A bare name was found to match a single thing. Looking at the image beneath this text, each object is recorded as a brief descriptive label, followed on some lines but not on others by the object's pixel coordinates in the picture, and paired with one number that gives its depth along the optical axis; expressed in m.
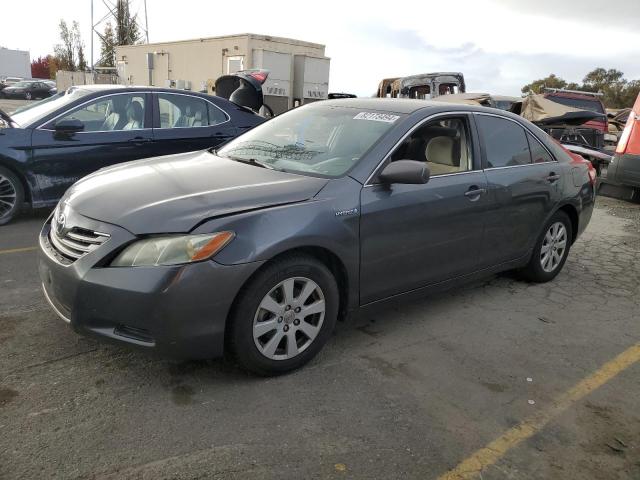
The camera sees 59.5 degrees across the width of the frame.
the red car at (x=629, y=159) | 8.94
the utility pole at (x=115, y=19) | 42.18
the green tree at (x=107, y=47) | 45.66
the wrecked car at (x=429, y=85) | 16.53
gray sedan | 2.75
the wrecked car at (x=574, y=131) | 12.23
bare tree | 43.94
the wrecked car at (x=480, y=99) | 12.98
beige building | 16.47
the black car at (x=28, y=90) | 39.31
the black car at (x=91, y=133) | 5.91
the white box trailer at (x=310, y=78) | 17.23
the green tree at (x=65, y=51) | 63.41
